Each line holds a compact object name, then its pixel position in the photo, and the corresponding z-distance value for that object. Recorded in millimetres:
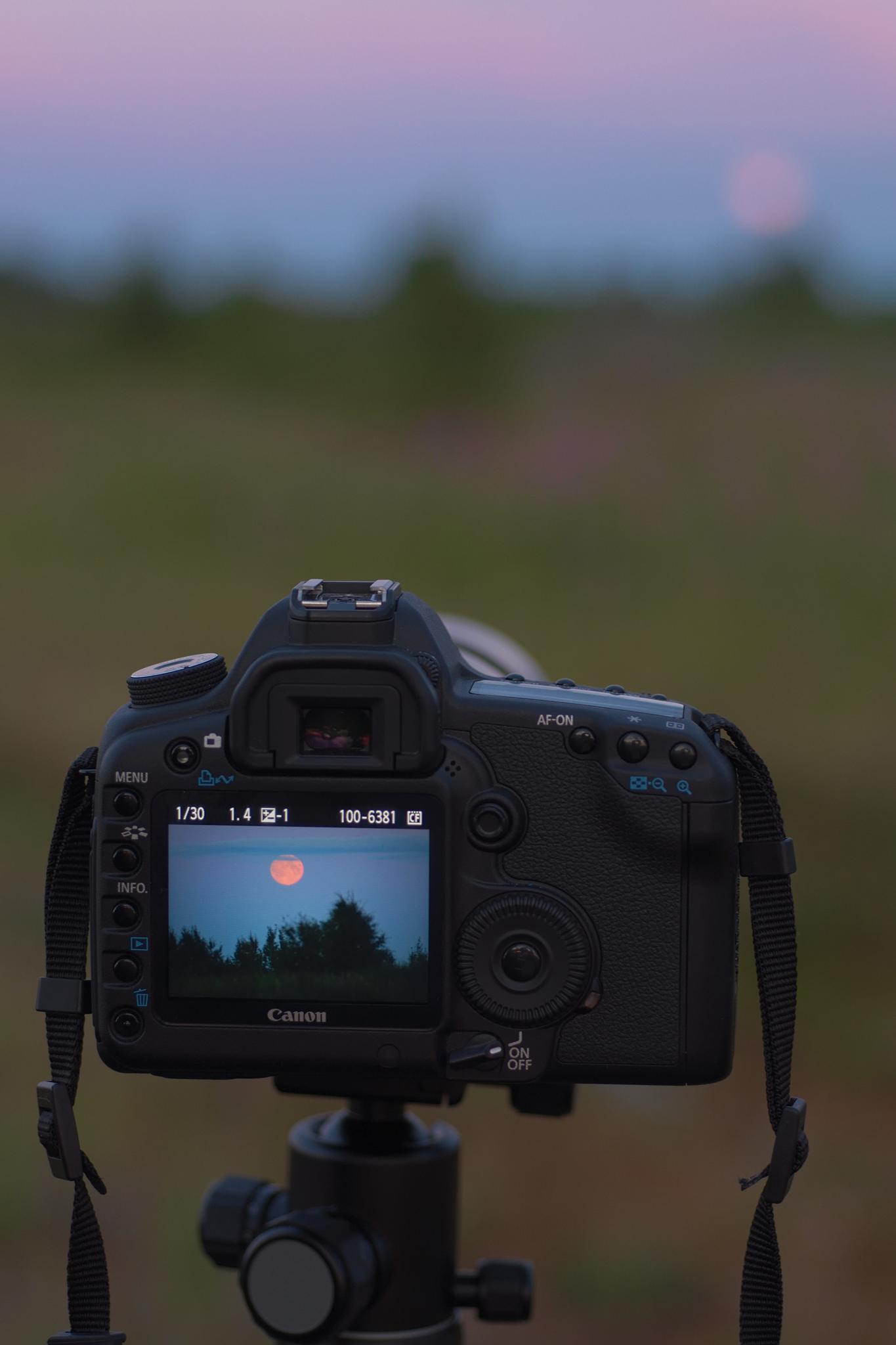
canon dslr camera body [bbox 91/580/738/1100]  928
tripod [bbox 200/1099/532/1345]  958
